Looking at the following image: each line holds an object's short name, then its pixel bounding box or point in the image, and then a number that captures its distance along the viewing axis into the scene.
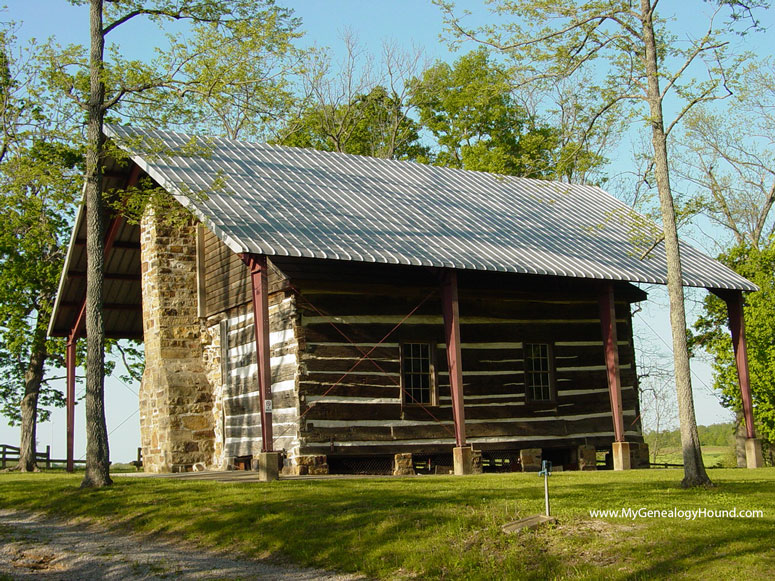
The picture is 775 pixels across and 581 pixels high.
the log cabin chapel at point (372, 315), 18.62
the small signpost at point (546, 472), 9.98
